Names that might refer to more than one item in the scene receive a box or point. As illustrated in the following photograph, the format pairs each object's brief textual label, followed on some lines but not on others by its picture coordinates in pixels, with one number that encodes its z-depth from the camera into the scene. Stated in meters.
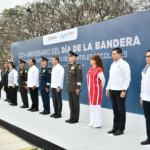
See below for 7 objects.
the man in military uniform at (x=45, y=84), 5.67
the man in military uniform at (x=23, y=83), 6.73
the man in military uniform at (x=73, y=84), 4.69
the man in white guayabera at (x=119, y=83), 3.69
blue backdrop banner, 5.41
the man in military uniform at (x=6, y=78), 8.37
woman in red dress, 4.11
